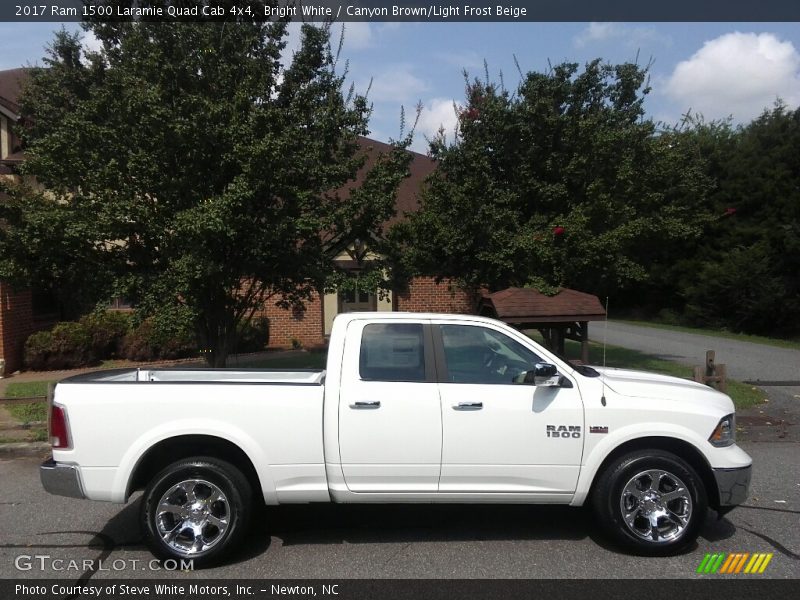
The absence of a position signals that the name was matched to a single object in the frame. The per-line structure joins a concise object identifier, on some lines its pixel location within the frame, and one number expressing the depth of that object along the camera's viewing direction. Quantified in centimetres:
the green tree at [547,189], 1110
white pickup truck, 463
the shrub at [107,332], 1427
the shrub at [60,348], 1345
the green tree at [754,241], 2644
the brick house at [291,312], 1339
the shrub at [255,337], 1588
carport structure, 962
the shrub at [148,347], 1455
